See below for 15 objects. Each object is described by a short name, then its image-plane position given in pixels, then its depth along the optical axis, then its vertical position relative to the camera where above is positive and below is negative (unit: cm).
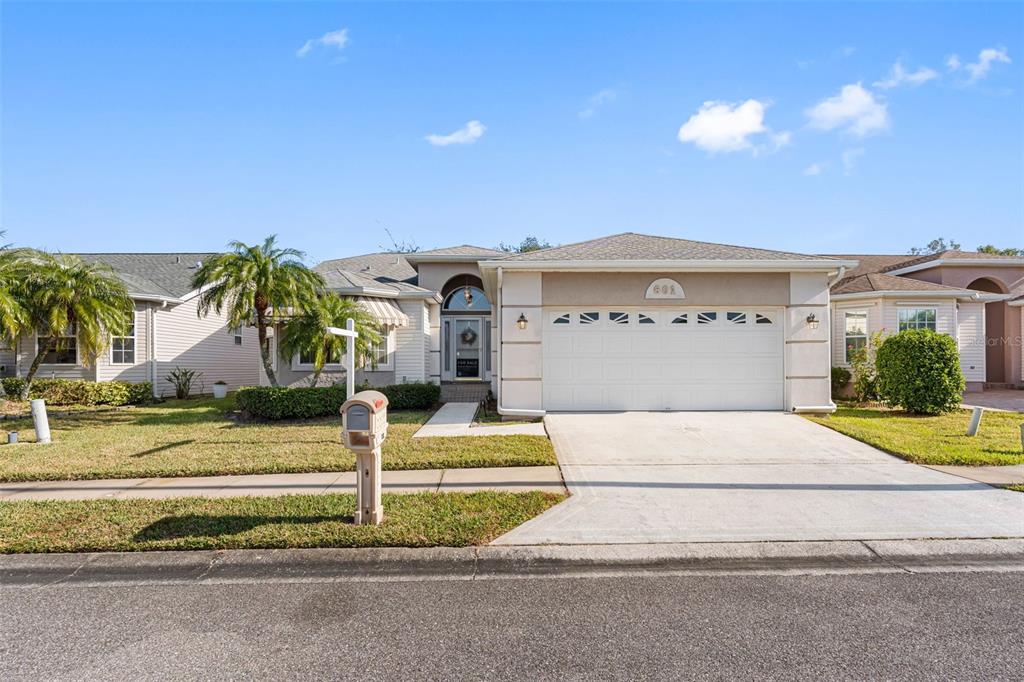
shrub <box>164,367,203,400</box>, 1716 -124
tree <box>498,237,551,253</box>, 5123 +918
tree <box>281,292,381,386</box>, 1144 +20
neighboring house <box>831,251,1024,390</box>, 1546 +88
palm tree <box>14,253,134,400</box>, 1262 +108
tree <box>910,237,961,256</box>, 5272 +891
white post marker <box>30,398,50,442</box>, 942 -138
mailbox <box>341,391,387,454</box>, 455 -72
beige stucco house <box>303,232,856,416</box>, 1102 +19
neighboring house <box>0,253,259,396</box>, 1617 -4
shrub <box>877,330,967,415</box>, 1120 -84
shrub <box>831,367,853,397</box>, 1465 -116
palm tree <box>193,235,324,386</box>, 1159 +135
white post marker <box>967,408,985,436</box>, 902 -153
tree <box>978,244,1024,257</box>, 3594 +583
